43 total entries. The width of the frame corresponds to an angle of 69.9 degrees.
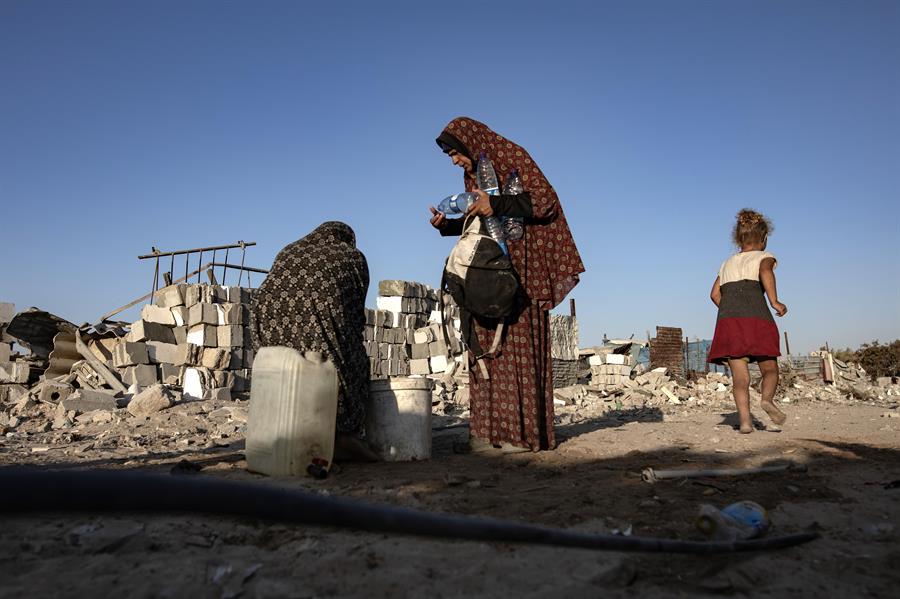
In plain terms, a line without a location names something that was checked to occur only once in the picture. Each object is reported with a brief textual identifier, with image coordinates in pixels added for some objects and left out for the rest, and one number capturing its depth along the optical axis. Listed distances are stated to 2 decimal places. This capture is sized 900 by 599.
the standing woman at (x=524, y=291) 4.78
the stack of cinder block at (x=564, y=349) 16.81
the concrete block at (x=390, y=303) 15.20
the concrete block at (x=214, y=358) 11.77
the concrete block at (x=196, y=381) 11.26
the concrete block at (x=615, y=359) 18.52
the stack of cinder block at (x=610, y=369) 18.12
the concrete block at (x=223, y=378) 11.72
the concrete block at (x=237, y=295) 12.47
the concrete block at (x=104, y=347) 11.31
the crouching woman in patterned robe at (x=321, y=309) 4.14
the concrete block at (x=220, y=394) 11.23
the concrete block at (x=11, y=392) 10.58
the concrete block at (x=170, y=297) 12.02
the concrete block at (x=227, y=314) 12.12
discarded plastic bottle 2.31
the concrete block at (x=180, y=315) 12.02
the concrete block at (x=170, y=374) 11.31
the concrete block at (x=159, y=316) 11.97
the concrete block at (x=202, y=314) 11.86
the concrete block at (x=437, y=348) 15.00
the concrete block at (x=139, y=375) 10.80
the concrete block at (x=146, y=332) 11.34
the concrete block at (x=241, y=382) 12.12
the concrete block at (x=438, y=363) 15.01
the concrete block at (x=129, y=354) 10.87
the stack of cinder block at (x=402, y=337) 14.77
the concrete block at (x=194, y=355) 11.67
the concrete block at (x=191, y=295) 12.08
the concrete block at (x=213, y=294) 12.09
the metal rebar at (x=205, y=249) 13.81
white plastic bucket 4.46
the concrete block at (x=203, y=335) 11.86
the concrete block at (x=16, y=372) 11.22
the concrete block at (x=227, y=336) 12.07
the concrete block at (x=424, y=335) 15.34
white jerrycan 3.71
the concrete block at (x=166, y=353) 11.31
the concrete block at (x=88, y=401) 8.21
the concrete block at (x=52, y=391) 9.39
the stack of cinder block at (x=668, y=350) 21.53
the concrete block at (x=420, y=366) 15.29
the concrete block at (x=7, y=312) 12.00
